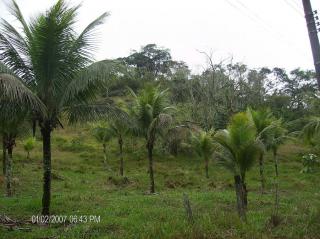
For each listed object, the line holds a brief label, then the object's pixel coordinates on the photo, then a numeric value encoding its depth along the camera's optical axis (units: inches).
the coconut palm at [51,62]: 362.0
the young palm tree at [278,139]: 840.0
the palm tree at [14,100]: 297.6
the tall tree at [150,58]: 2201.4
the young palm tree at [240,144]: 404.4
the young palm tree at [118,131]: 841.1
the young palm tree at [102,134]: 940.4
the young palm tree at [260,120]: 711.3
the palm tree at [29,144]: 930.2
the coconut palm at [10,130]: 357.5
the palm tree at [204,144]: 881.7
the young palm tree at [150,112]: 624.4
